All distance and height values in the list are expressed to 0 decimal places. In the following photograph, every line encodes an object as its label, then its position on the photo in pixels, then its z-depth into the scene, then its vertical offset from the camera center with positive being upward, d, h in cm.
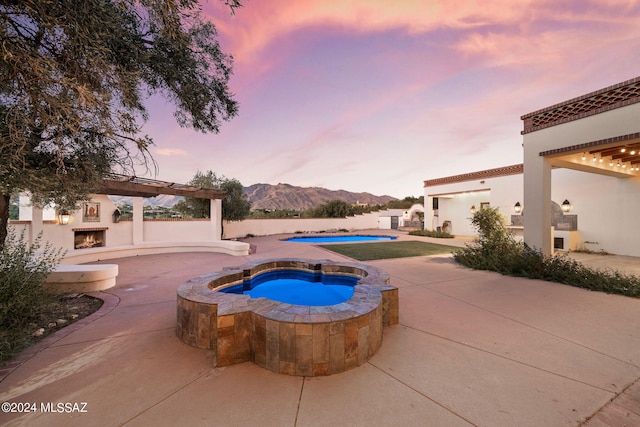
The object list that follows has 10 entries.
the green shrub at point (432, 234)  1723 -144
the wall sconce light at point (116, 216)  1073 -4
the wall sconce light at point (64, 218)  845 -11
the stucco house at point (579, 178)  585 +172
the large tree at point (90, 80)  265 +193
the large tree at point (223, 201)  1554 +99
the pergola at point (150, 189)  843 +111
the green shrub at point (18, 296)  305 -123
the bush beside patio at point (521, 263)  531 -140
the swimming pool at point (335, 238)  1888 -200
